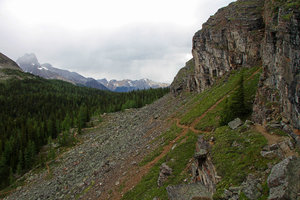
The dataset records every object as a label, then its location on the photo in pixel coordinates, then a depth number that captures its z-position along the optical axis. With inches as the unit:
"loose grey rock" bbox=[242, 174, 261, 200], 442.6
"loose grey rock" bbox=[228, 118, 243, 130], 878.3
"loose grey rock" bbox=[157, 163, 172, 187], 879.1
